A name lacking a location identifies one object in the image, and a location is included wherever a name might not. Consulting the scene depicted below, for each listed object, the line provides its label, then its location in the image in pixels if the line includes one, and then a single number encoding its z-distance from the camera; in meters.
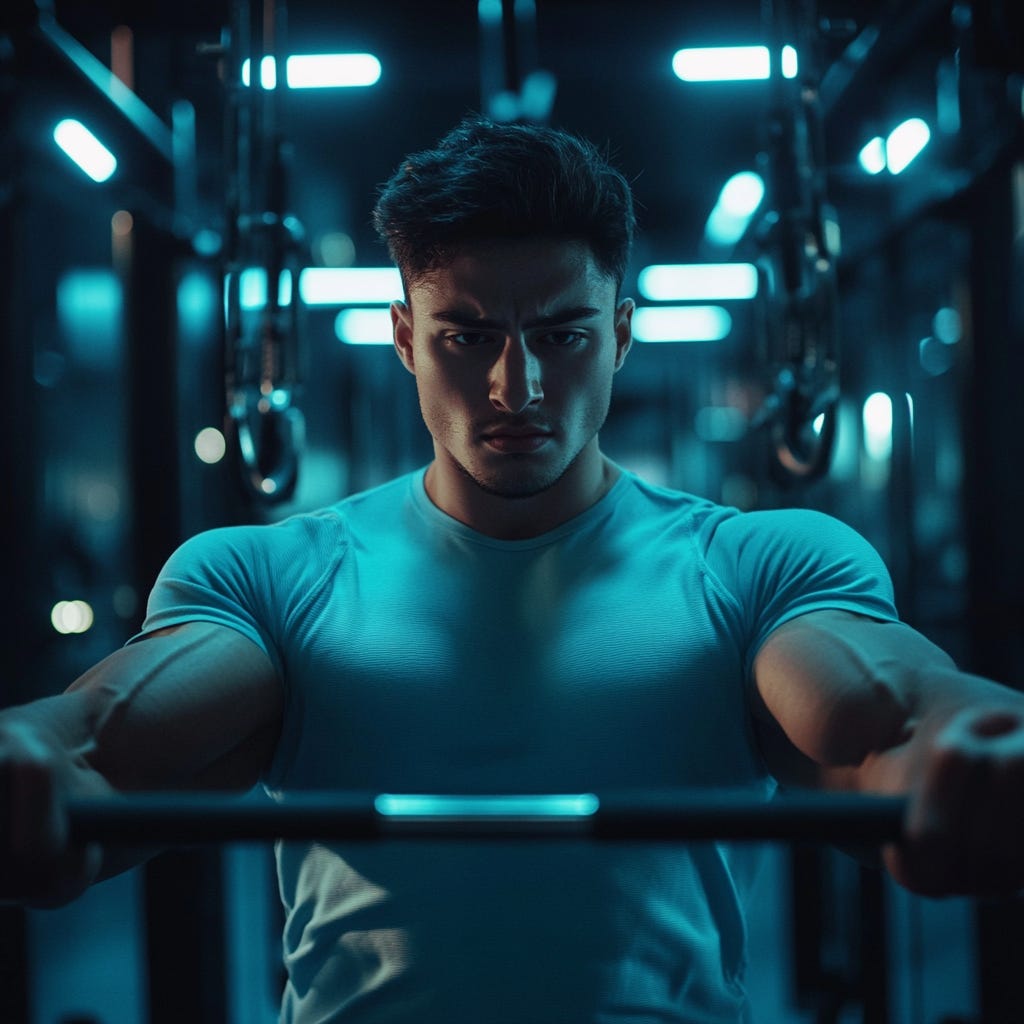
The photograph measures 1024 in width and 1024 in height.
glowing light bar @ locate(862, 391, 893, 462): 3.17
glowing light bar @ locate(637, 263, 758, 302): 5.41
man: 1.19
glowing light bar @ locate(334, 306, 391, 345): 5.61
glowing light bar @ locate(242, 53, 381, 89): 2.83
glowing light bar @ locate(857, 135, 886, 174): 2.97
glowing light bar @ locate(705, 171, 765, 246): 4.63
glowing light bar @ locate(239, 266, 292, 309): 2.10
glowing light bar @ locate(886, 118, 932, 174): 2.84
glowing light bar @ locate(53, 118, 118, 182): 2.56
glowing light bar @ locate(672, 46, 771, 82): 2.88
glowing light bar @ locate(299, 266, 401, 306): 4.98
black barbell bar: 0.79
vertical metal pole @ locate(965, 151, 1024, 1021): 2.59
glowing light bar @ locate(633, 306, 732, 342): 6.04
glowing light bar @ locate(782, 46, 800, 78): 2.09
